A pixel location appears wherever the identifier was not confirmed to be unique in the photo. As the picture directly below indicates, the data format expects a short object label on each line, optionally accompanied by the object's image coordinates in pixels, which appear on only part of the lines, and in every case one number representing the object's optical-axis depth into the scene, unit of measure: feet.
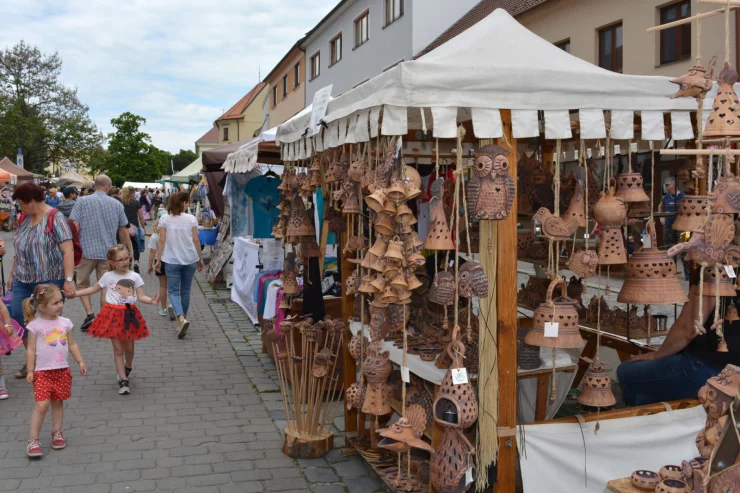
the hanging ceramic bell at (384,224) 10.36
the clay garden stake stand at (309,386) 14.29
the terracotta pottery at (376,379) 11.46
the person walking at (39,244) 18.11
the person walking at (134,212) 40.47
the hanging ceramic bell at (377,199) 10.10
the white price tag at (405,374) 10.94
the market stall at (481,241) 9.84
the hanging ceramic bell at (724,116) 8.39
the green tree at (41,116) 125.70
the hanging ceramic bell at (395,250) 10.30
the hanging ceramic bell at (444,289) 10.35
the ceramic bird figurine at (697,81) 9.36
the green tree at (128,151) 177.68
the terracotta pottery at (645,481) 8.13
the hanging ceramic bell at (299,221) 16.47
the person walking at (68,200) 36.47
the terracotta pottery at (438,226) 10.50
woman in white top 24.67
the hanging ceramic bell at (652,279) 11.19
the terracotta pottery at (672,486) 7.62
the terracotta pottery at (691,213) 10.26
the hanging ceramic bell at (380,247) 10.55
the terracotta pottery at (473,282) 9.86
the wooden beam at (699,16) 7.90
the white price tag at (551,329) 10.44
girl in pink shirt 13.96
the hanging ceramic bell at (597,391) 11.19
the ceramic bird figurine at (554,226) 10.82
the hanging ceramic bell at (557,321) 10.51
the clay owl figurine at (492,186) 9.70
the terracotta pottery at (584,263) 11.03
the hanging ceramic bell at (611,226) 11.32
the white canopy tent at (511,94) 9.69
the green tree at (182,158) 282.60
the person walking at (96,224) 24.09
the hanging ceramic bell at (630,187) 11.50
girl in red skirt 18.10
